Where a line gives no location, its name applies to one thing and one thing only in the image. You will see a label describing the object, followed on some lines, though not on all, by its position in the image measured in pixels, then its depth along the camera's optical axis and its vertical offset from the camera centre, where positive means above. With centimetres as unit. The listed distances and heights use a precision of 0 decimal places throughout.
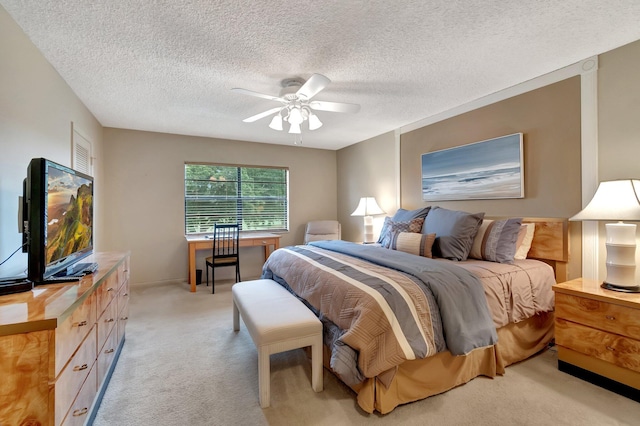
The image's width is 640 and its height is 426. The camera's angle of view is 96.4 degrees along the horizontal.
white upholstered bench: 175 -75
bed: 162 -65
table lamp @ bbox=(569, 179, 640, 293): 187 -12
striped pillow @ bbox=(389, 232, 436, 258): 281 -31
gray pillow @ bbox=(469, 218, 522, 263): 249 -26
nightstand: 176 -82
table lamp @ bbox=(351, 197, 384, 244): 438 +1
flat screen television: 137 -3
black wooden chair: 421 -55
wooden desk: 413 -48
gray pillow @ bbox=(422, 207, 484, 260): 269 -20
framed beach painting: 285 +46
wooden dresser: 98 -55
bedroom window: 480 +29
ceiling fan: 250 +96
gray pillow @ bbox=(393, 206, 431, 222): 344 -2
